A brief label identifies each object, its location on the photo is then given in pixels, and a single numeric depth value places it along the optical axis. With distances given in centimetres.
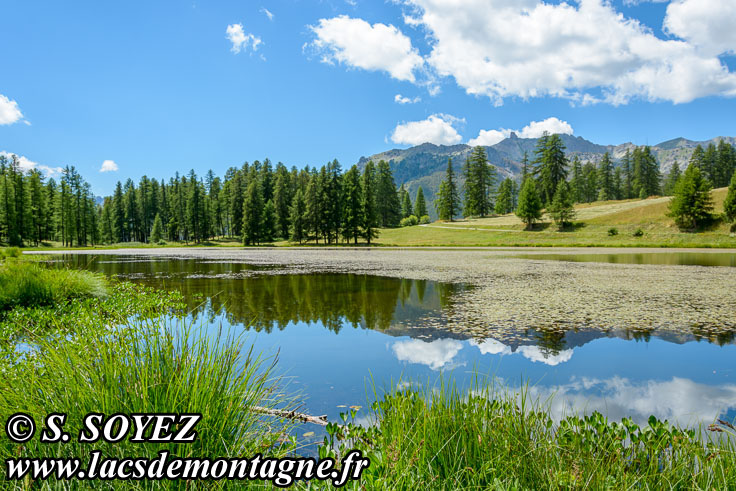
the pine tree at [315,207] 6654
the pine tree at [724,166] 9900
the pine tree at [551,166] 8625
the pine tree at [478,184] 9531
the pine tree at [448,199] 9750
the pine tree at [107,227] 9494
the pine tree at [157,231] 8988
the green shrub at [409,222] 9488
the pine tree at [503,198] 10262
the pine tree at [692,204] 5434
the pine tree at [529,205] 6544
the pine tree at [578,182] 10481
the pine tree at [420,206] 11504
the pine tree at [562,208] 6334
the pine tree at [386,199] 9231
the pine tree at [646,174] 10369
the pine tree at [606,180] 10432
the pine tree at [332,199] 6669
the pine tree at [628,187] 11019
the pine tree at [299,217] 6888
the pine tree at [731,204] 5081
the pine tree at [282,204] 7994
